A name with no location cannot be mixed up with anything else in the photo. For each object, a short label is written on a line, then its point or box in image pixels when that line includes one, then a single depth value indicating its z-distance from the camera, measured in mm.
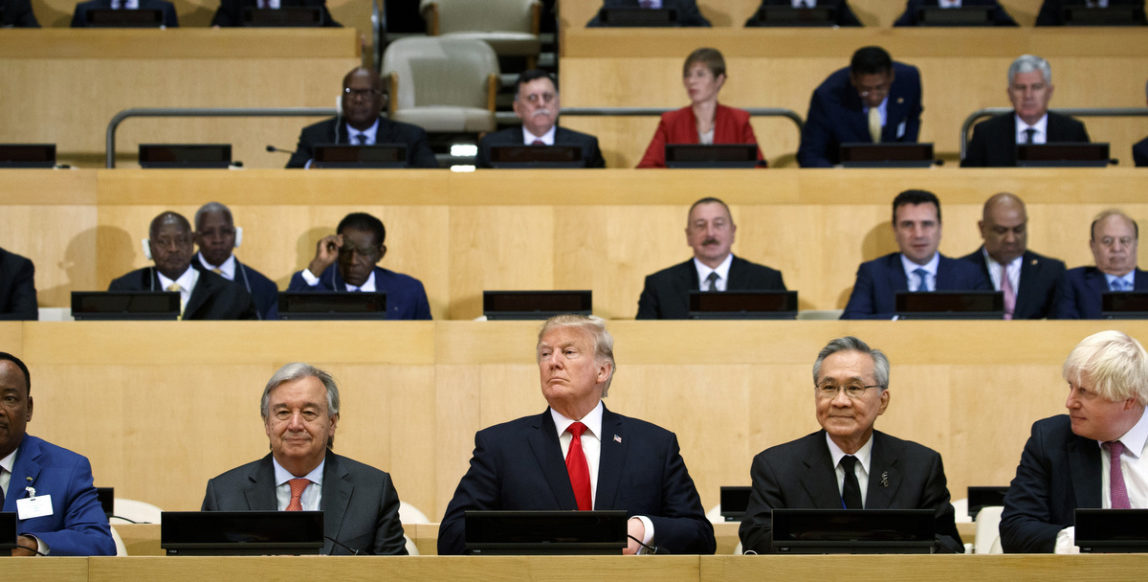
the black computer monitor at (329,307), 9094
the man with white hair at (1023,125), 12273
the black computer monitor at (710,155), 11945
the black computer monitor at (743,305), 9133
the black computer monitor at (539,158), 12016
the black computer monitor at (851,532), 5273
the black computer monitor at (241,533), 5305
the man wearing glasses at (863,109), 12672
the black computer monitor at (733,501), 7449
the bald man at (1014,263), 10375
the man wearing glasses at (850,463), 6223
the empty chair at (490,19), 16437
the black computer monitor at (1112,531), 5180
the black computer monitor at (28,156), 12203
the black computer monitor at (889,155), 11977
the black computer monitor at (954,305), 9055
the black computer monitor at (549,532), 5199
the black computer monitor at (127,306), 9141
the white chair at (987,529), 7043
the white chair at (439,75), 14875
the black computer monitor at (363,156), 12016
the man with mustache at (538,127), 12508
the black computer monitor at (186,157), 12172
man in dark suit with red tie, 6383
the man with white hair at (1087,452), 5961
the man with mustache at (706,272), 10406
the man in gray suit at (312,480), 6336
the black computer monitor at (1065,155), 11961
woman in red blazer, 12539
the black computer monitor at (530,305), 9109
